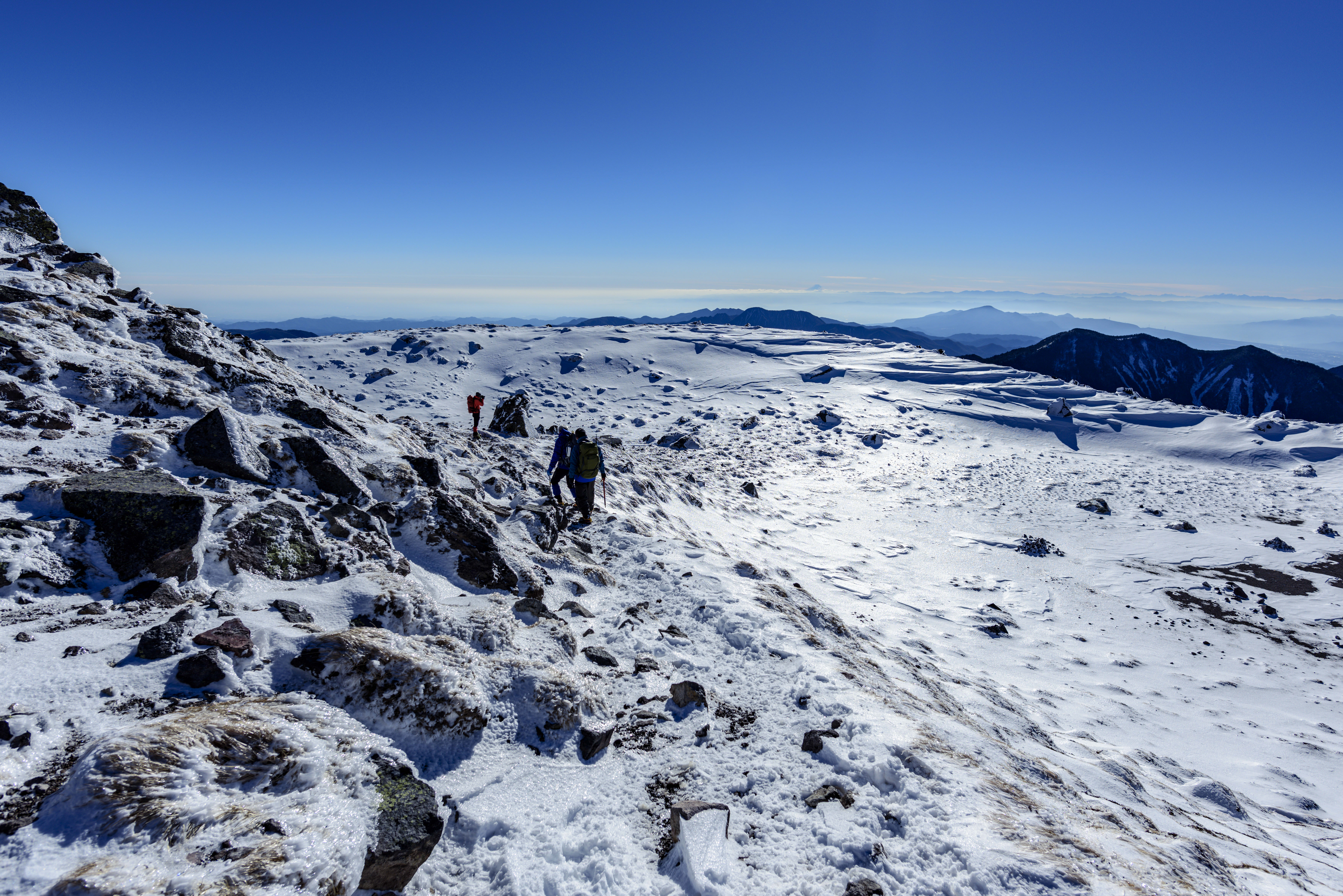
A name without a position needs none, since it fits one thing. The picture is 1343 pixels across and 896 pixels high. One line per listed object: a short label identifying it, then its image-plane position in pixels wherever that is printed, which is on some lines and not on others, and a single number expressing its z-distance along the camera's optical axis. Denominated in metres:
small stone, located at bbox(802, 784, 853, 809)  4.98
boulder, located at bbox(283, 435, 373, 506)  8.56
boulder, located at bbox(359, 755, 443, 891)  3.61
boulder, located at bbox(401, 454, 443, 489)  10.50
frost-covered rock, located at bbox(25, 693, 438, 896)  2.95
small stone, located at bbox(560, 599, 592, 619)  8.56
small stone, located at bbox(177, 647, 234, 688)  4.30
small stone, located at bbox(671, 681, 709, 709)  6.52
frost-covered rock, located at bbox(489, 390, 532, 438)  23.34
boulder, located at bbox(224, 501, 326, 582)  6.18
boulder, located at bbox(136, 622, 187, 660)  4.42
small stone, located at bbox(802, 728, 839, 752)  5.70
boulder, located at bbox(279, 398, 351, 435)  10.24
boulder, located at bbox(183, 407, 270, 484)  7.56
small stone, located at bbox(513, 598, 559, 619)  7.61
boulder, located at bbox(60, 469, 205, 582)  5.58
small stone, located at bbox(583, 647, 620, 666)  7.21
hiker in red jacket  20.98
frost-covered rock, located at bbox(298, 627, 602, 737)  4.78
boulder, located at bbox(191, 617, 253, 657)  4.64
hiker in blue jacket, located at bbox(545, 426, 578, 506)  13.12
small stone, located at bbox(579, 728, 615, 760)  5.48
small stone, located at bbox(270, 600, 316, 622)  5.45
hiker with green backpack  12.72
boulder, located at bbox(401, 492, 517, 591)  8.45
